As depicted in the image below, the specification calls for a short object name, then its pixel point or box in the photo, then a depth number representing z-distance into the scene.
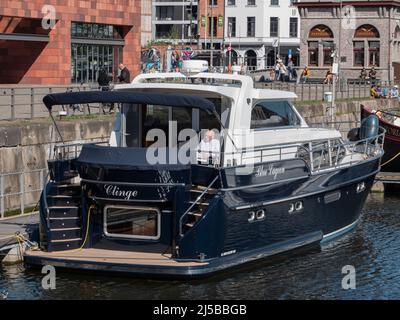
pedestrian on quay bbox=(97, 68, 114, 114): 33.28
